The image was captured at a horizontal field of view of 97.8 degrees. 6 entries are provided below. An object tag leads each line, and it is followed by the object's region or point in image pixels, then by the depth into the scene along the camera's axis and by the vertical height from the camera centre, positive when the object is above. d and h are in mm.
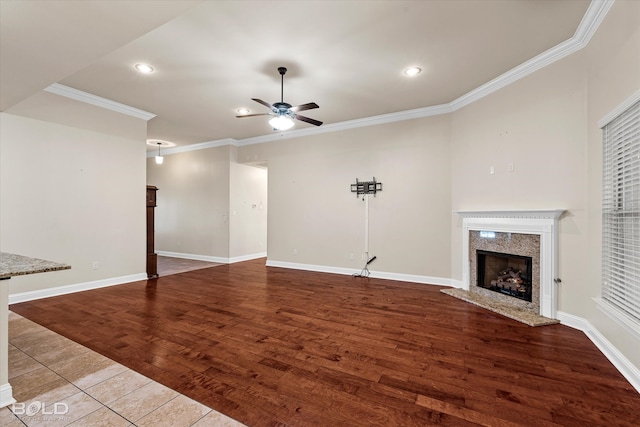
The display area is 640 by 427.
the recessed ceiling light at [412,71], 3577 +1849
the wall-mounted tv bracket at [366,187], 5422 +496
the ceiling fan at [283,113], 3479 +1255
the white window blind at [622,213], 2148 +8
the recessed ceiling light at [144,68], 3465 +1812
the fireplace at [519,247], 3201 -451
